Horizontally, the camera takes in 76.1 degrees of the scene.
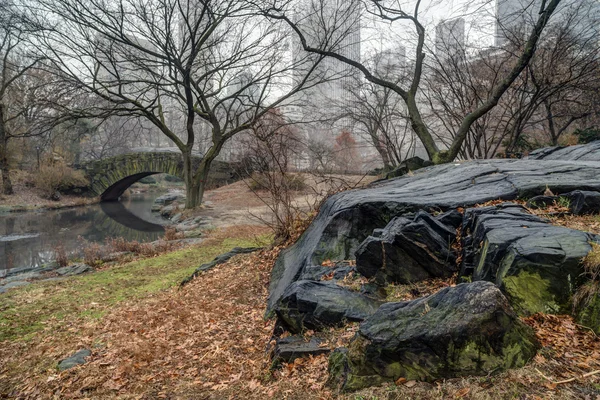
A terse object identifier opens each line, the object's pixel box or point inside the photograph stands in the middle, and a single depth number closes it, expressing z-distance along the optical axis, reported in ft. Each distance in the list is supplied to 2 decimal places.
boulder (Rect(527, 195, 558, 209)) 12.60
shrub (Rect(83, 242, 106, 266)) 31.45
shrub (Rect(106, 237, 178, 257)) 34.71
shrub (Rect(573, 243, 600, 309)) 7.55
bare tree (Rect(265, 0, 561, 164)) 26.61
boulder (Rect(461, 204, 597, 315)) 7.98
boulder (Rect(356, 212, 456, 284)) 11.20
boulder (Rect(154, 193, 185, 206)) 75.25
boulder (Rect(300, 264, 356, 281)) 13.01
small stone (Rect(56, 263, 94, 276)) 28.81
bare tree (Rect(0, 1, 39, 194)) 68.18
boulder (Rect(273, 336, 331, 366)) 9.29
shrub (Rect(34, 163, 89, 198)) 76.64
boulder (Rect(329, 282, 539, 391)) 6.74
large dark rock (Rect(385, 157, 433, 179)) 28.76
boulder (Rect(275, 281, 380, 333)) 10.20
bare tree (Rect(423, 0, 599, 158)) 33.06
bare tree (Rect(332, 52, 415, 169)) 47.21
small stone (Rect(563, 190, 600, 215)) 11.83
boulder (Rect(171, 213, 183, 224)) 52.30
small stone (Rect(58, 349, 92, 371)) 12.72
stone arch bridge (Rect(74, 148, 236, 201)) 75.77
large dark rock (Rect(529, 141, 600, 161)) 23.53
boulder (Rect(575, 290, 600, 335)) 7.38
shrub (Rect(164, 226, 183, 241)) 40.62
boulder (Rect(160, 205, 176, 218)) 64.76
